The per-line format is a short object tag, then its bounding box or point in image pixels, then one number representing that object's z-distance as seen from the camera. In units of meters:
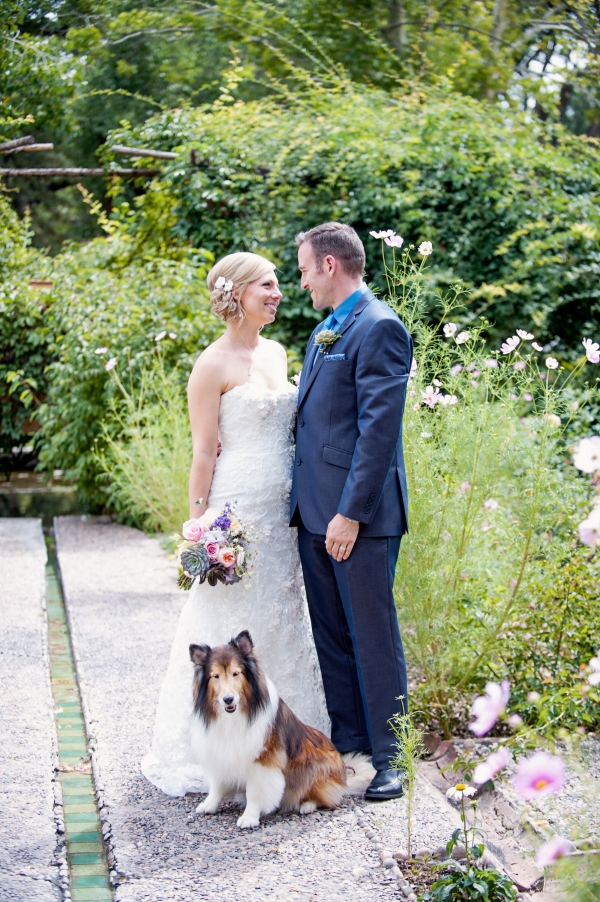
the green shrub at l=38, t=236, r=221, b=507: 8.05
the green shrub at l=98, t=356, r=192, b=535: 7.28
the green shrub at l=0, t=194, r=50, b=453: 9.45
